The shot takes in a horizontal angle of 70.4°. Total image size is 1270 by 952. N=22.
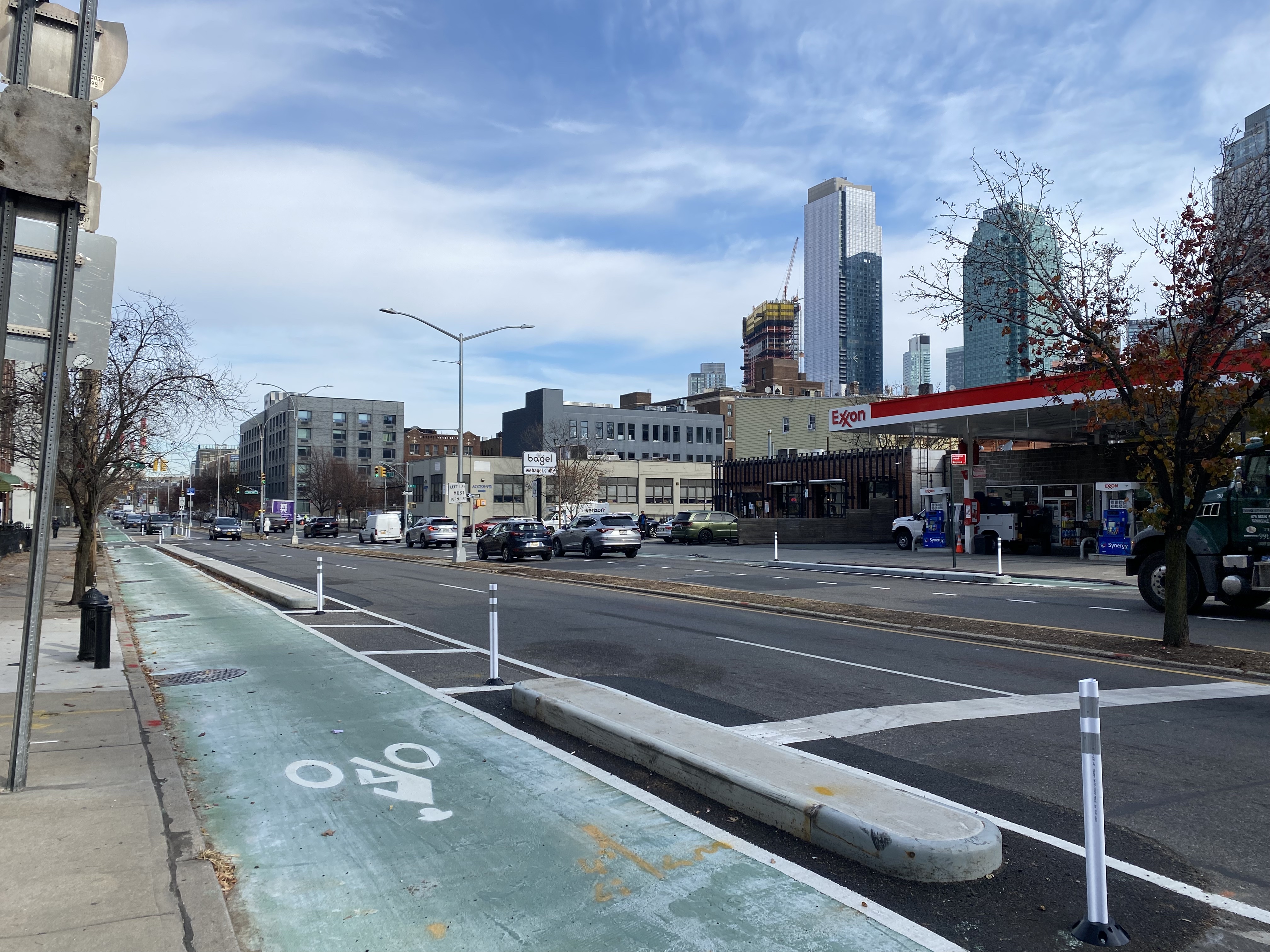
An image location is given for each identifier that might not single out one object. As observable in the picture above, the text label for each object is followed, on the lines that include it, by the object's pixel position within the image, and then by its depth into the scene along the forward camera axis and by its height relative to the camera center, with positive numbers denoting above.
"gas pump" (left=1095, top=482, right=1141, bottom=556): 30.81 +0.41
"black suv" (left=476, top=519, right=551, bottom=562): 33.19 -0.63
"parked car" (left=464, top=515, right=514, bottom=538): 52.28 -0.25
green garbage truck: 14.75 -0.07
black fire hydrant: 10.38 -1.32
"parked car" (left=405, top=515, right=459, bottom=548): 49.69 -0.61
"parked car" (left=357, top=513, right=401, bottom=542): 57.03 -0.48
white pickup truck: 35.09 +0.28
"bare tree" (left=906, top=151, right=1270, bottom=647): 11.29 +2.76
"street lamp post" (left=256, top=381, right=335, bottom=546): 51.29 +3.01
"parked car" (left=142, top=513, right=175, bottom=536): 80.69 -0.69
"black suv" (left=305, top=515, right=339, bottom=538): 68.00 -0.47
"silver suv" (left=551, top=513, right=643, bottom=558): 34.78 -0.42
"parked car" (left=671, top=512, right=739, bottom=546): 48.66 -0.06
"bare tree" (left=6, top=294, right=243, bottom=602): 15.34 +1.81
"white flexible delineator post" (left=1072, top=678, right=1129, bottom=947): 3.83 -1.33
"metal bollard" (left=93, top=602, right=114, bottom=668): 10.30 -1.43
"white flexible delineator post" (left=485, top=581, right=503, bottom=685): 9.37 -1.23
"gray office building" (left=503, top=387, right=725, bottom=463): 106.75 +12.04
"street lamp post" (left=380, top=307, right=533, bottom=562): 33.09 -0.84
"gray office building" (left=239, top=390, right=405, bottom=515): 134.75 +13.29
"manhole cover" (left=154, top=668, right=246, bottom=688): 10.05 -1.82
